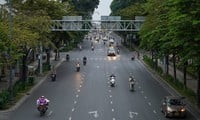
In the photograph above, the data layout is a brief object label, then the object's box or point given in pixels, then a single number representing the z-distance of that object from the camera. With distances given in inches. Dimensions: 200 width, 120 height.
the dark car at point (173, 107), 1599.4
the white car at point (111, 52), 4360.2
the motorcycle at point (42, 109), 1635.1
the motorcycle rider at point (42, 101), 1641.4
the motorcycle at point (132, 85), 2241.1
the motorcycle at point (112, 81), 2391.7
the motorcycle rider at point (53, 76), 2577.5
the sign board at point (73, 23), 3309.5
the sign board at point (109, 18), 3467.0
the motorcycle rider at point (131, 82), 2241.5
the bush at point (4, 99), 1733.6
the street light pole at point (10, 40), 1881.2
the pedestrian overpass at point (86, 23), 3292.3
